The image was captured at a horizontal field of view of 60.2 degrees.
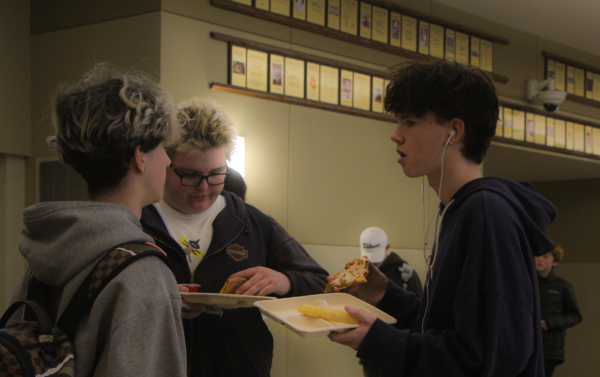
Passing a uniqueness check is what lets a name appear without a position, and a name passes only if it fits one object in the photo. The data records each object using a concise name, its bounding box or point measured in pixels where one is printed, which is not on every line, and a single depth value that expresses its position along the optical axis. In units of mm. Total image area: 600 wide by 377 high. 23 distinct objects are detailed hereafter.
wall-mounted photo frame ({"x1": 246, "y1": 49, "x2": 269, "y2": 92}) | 4285
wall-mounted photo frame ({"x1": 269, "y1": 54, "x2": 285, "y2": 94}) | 4445
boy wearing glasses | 2062
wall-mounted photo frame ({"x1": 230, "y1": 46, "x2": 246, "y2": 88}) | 4180
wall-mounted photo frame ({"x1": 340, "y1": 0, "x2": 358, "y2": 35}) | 4926
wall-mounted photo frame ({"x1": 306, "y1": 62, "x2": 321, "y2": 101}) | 4684
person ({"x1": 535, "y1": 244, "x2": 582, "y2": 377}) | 4996
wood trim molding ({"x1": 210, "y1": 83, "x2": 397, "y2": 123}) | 4133
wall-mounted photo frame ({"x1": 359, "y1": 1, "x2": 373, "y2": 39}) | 5055
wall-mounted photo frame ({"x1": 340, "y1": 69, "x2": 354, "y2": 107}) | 4914
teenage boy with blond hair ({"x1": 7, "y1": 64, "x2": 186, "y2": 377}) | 1165
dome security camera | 6312
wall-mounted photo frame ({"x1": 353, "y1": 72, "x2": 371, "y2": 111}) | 5012
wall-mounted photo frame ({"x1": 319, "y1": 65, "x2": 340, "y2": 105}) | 4789
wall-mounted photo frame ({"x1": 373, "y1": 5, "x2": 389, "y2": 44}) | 5164
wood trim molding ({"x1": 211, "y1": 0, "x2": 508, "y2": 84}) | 4176
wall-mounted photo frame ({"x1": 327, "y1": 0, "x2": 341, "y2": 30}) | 4820
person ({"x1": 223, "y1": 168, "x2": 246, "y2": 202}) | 2936
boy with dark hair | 1388
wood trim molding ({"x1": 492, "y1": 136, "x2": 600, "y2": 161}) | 6145
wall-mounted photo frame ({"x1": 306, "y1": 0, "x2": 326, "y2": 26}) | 4680
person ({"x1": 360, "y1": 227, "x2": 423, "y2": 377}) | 4629
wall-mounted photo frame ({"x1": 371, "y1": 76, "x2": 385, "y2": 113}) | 5141
